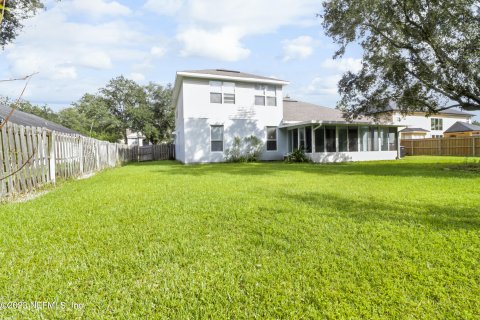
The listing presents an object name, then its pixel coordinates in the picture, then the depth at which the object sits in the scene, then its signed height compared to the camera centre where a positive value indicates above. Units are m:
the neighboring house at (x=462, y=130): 29.33 +1.95
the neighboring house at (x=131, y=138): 55.11 +3.45
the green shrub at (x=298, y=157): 16.66 -0.34
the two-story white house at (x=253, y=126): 16.45 +1.64
